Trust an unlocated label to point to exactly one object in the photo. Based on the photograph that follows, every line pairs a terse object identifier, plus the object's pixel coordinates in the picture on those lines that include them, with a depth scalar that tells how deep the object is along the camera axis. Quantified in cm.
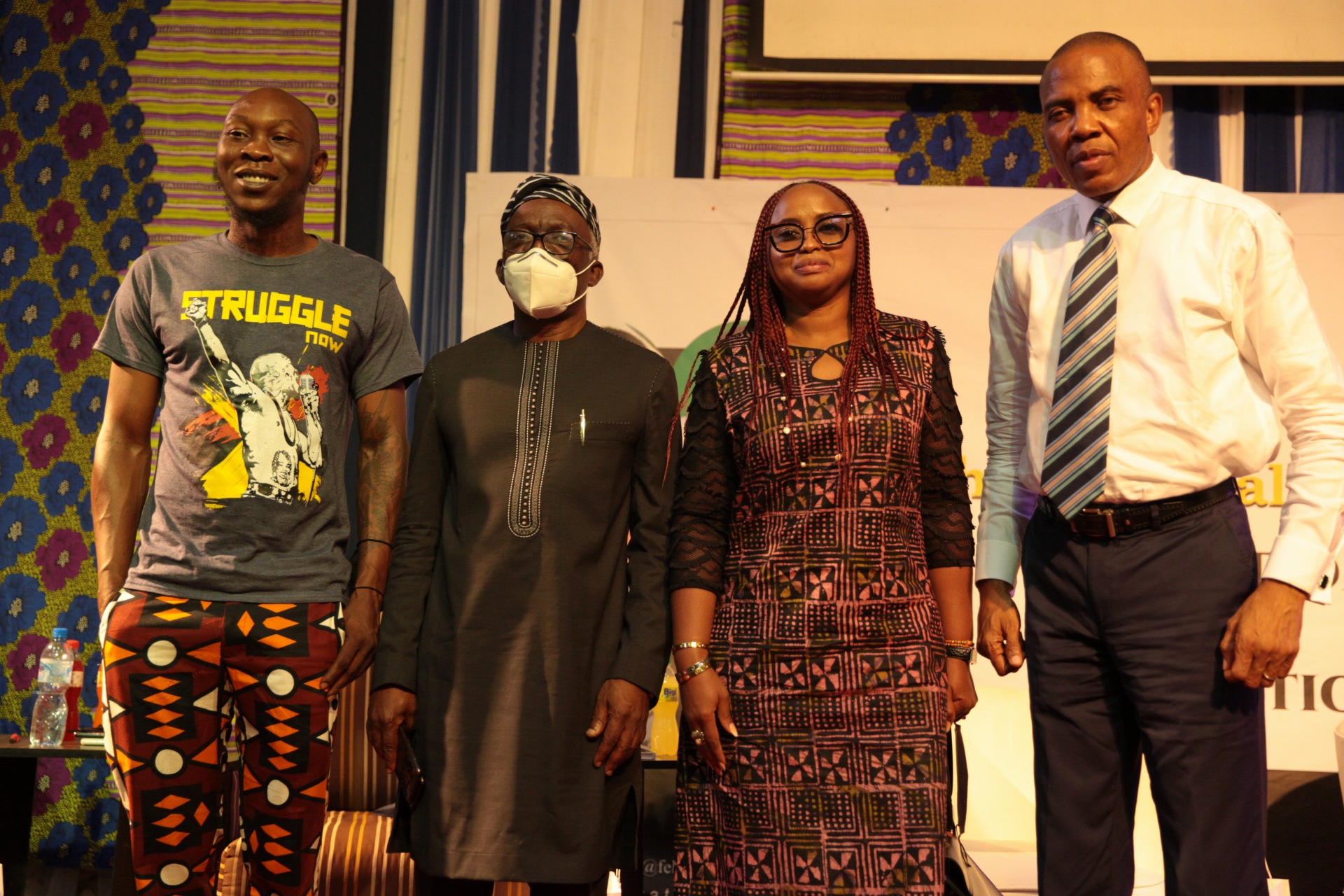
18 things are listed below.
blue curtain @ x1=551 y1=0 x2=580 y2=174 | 397
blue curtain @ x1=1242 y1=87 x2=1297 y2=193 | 385
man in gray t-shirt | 189
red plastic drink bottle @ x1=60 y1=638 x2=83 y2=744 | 368
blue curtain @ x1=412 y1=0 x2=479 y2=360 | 392
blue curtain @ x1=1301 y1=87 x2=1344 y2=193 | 384
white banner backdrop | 380
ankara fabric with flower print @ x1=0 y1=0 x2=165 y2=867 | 391
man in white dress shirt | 174
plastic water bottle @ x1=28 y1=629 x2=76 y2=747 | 348
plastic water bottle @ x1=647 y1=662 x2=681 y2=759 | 322
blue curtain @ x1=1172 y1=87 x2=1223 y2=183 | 388
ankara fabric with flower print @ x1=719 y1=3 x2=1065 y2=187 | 393
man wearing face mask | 188
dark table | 310
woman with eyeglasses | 183
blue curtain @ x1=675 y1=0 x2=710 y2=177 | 396
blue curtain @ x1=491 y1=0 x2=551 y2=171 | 397
